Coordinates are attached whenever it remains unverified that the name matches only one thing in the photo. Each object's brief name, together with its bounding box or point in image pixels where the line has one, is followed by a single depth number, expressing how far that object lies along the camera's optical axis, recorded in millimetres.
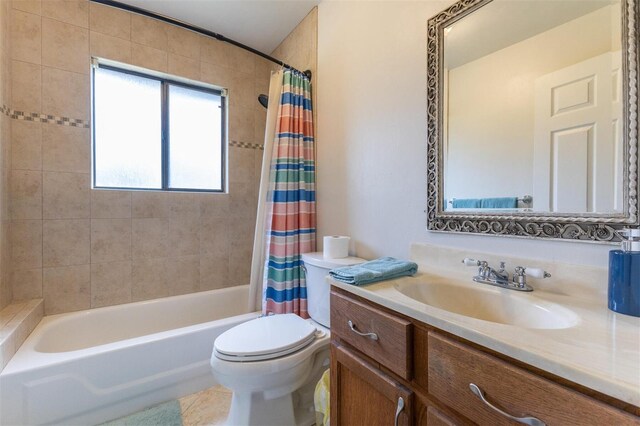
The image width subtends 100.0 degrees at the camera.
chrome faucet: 802
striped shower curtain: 1708
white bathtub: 1166
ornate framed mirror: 725
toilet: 1137
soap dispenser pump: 611
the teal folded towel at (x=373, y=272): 905
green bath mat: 1350
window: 1929
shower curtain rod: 1408
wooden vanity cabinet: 432
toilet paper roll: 1477
